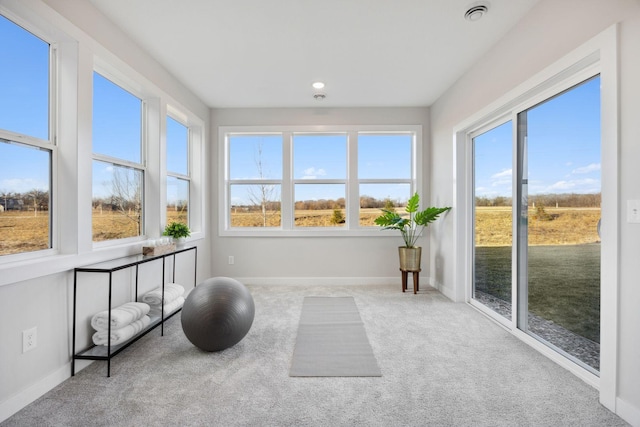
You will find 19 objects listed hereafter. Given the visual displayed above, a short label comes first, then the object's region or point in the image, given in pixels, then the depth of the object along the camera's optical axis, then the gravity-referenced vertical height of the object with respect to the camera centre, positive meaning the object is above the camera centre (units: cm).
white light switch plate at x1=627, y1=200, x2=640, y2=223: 162 +1
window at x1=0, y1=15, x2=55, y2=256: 190 +46
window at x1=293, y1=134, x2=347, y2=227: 487 +53
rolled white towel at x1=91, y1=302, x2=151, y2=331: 224 -79
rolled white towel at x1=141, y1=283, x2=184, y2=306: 285 -80
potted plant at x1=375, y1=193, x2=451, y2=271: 412 -15
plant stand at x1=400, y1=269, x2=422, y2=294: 422 -94
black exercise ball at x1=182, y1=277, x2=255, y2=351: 237 -82
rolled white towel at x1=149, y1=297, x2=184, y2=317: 290 -94
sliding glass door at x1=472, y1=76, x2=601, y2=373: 210 -7
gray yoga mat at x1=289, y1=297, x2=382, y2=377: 222 -115
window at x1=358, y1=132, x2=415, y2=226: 486 +66
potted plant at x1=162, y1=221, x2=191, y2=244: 337 -22
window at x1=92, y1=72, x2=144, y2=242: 265 +46
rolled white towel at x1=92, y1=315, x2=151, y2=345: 224 -92
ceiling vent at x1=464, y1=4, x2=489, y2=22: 237 +158
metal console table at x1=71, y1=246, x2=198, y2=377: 213 -97
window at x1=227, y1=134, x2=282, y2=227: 488 +51
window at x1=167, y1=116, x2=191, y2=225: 385 +53
